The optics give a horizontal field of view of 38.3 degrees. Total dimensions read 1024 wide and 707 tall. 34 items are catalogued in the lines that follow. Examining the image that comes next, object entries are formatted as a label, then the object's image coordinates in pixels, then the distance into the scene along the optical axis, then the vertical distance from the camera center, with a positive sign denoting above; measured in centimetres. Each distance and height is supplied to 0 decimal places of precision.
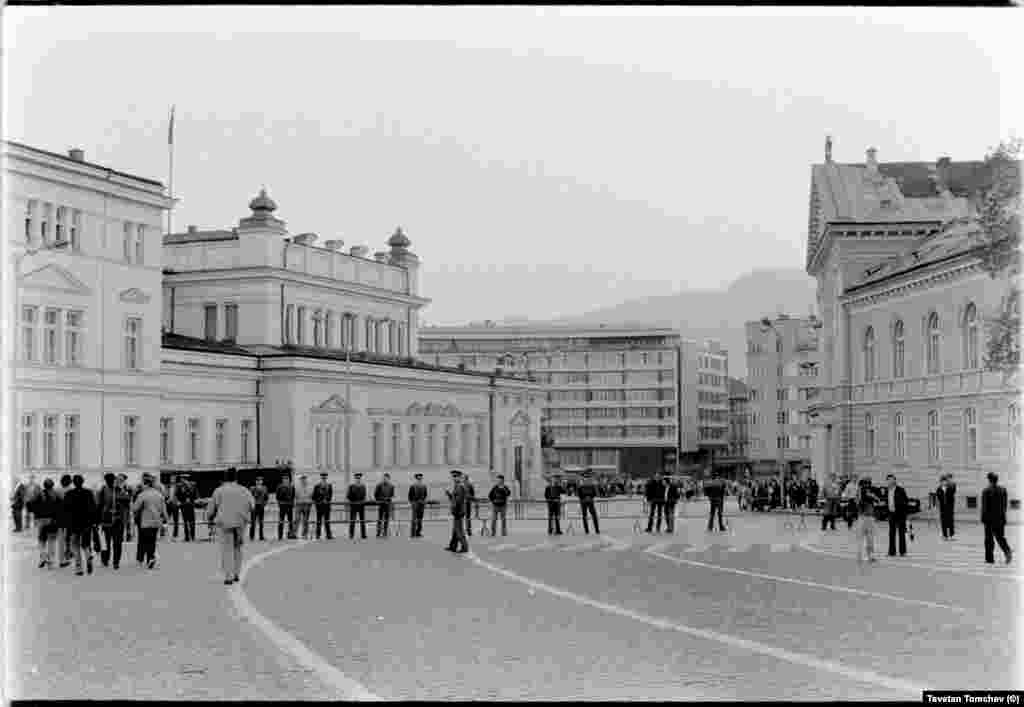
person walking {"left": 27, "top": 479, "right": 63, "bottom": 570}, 2639 -117
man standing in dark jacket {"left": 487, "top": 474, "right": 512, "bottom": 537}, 3788 -123
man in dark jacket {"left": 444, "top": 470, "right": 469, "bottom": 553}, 3052 -128
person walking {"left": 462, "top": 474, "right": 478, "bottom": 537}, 3231 -99
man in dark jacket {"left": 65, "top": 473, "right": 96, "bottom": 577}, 2545 -110
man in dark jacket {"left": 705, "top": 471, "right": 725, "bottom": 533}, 4041 -125
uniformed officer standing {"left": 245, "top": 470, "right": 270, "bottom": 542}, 3600 -120
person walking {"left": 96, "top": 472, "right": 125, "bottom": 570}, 2722 -121
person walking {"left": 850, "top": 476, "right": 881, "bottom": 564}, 2766 -134
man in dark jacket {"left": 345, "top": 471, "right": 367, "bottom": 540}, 3706 -119
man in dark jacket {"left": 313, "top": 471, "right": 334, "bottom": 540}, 3666 -117
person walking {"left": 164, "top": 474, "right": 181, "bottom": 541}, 3653 -136
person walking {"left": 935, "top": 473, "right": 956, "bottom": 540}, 3396 -122
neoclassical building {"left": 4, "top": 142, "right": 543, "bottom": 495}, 5172 +421
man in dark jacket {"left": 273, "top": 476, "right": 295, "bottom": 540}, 3703 -120
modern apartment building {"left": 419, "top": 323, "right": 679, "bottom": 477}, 16050 +610
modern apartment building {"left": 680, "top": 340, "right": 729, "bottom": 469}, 16825 +570
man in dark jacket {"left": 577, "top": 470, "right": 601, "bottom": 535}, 3770 -107
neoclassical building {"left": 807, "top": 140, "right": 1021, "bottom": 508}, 5200 +484
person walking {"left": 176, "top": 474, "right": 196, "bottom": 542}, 3566 -131
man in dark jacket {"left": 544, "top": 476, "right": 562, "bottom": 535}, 3912 -142
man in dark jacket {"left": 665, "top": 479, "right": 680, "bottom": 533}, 3953 -145
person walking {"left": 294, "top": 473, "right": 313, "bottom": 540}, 3744 -134
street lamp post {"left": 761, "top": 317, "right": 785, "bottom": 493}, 14650 +707
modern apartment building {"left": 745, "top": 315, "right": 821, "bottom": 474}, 14462 +641
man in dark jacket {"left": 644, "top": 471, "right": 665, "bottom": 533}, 3909 -115
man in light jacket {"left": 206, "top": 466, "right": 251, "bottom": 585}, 2281 -102
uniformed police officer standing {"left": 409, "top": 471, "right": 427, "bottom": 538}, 3669 -127
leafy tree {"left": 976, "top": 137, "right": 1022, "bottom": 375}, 3394 +516
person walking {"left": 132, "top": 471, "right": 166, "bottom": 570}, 2609 -109
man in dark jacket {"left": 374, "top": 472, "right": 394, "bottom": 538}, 3738 -117
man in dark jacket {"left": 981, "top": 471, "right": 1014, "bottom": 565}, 2634 -115
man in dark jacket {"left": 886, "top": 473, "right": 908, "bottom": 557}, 2939 -127
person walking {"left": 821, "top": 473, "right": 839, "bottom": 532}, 4162 -168
